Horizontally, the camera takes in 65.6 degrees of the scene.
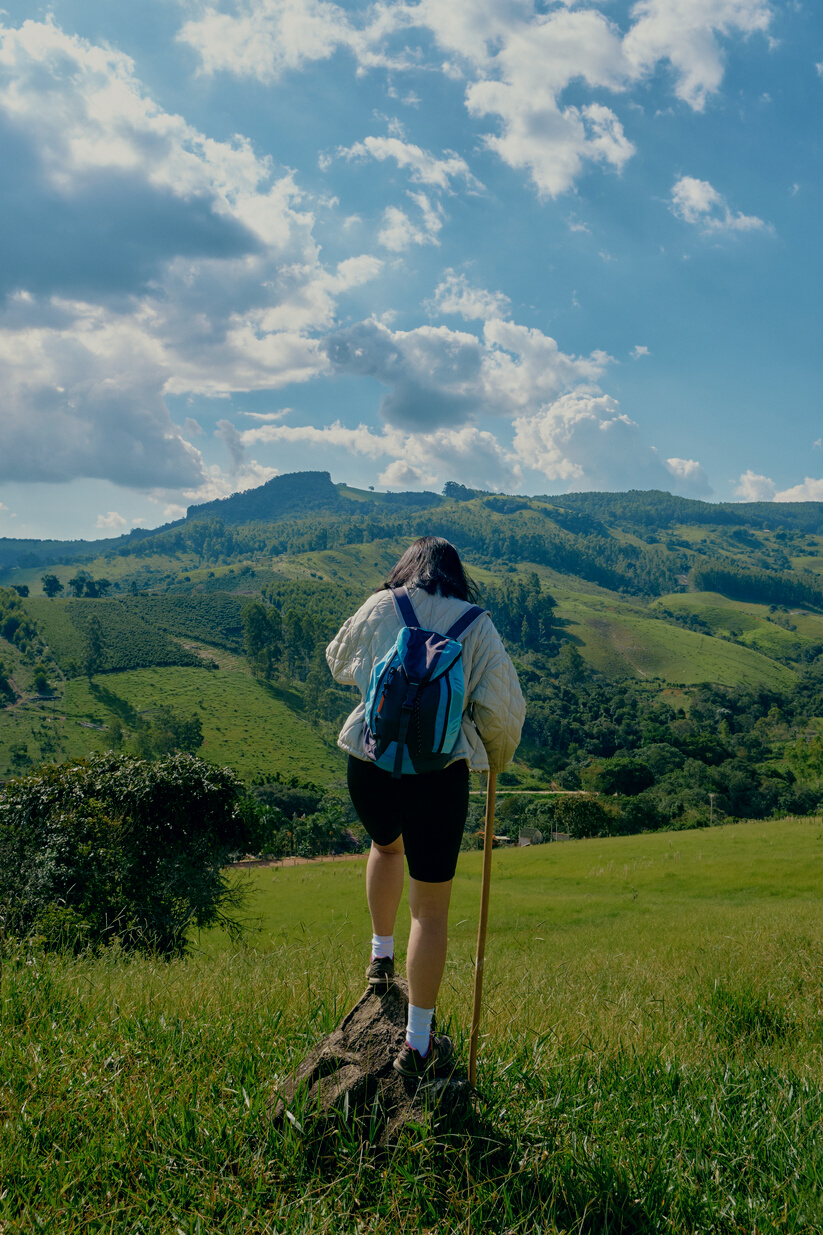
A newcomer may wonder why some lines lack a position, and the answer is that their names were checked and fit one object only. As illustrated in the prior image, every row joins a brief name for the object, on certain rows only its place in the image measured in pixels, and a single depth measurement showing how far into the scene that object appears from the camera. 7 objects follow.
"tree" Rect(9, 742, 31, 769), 82.88
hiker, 2.61
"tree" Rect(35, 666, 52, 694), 112.56
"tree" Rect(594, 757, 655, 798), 84.81
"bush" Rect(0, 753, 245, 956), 15.90
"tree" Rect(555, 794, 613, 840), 60.06
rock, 2.34
